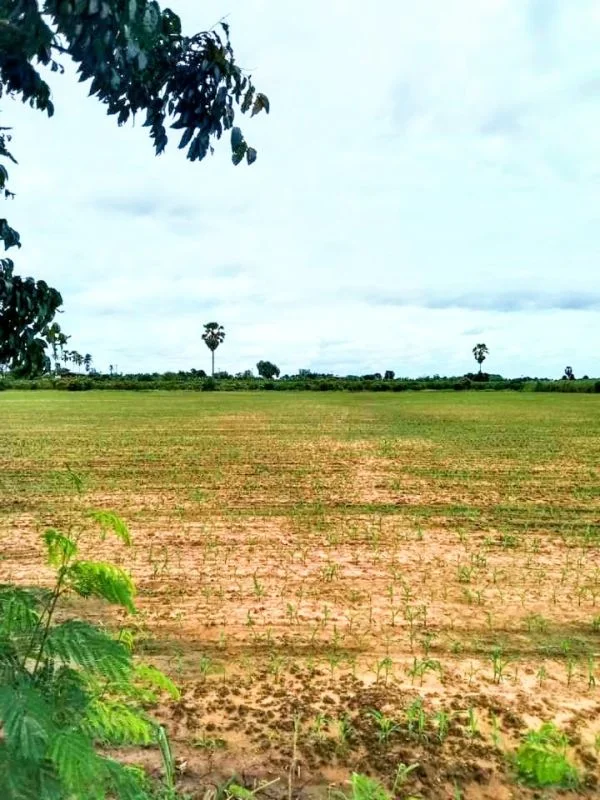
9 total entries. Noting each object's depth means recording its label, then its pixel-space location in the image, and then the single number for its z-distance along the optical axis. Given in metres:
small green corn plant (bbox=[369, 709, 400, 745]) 3.70
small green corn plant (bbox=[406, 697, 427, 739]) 3.75
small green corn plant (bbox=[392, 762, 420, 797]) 3.27
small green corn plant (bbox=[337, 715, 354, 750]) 3.66
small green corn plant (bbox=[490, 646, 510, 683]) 4.50
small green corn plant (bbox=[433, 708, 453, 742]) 3.72
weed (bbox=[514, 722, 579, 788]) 3.33
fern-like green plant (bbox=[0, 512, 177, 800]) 1.70
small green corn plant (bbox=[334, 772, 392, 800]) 2.83
